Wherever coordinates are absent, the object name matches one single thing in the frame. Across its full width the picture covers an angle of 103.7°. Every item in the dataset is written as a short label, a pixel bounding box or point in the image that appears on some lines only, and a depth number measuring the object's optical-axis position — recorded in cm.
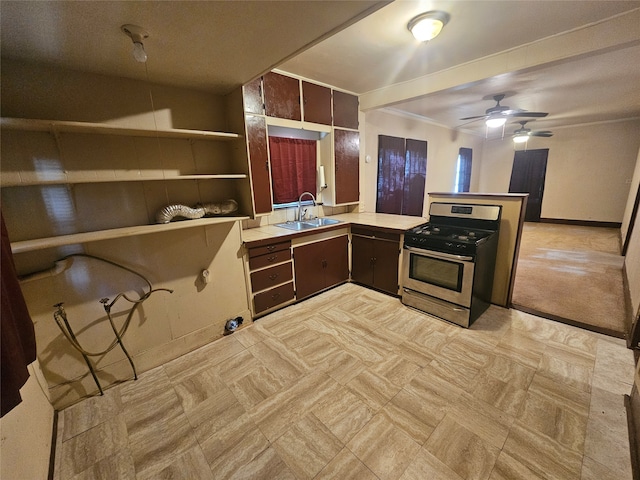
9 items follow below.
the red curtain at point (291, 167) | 307
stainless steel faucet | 327
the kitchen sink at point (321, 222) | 323
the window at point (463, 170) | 689
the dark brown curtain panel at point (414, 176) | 492
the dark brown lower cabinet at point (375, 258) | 298
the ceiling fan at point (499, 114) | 376
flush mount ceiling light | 188
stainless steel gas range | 237
